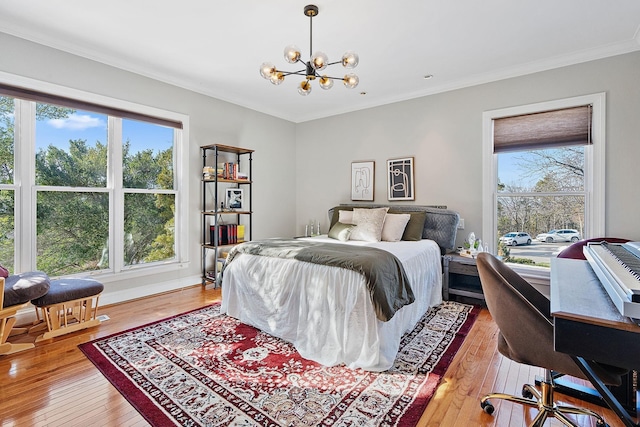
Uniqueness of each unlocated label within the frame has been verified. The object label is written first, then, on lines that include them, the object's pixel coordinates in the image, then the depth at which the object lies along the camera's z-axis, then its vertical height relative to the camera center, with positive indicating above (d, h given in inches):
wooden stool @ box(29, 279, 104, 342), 101.3 -31.8
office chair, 53.6 -24.4
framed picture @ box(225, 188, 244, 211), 173.3 +7.3
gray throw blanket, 81.9 -15.0
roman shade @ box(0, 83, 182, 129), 110.7 +43.6
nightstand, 136.1 -31.9
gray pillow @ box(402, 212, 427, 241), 148.8 -7.7
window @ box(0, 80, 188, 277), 114.0 +11.3
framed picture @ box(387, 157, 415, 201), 173.0 +18.3
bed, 84.2 -28.6
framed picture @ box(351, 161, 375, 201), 187.5 +19.3
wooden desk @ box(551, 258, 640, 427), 32.2 -12.9
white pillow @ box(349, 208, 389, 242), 147.7 -6.2
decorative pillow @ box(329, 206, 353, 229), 181.2 -0.3
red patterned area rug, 66.2 -42.7
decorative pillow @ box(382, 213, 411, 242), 148.3 -7.2
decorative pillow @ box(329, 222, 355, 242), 151.5 -10.0
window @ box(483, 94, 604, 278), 126.6 +15.4
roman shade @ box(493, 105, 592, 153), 128.8 +35.9
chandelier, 91.0 +44.2
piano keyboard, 31.4 -8.0
